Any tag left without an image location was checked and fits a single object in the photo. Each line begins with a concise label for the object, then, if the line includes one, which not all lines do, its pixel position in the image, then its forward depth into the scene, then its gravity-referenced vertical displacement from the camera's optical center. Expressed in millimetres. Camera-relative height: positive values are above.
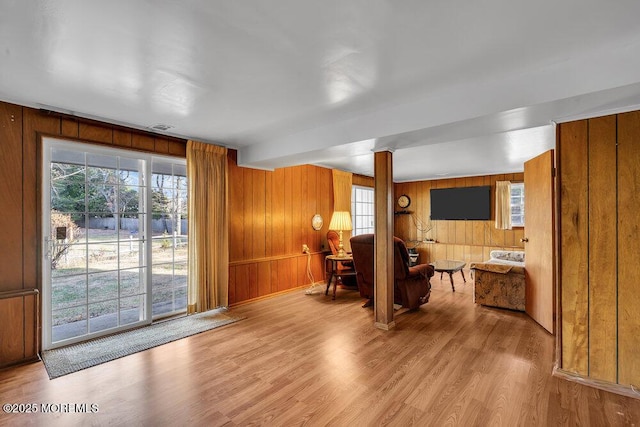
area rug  2643 -1324
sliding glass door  2996 -301
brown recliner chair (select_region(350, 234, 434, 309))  3832 -838
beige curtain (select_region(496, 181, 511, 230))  6434 +132
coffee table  4867 -924
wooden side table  4758 -989
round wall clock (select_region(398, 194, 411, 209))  7945 +280
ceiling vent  3324 +964
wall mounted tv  6746 +195
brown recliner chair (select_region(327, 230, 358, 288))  5184 -884
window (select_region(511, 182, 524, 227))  6379 +151
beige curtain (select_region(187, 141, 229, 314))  3863 -209
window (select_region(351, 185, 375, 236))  6949 +67
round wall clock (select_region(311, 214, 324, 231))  5688 -187
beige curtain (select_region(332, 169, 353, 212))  6137 +448
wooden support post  3445 -335
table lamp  5336 -178
